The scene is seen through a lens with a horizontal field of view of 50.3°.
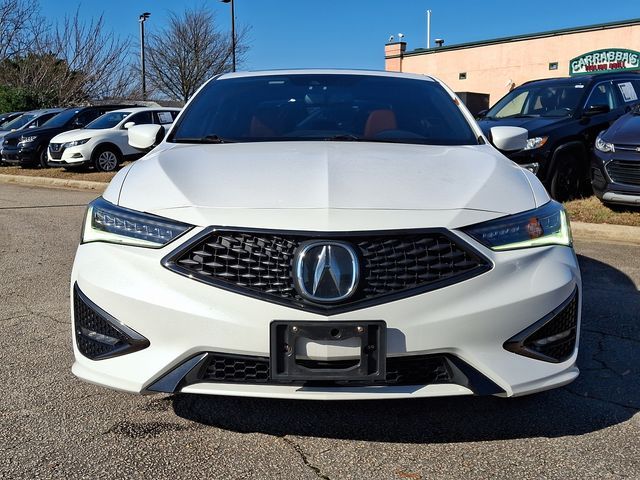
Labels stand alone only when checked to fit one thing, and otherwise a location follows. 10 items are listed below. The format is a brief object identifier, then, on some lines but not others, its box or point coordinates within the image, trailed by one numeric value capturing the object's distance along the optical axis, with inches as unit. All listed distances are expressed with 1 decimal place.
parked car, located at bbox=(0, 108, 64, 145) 758.6
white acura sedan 90.9
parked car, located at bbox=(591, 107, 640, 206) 294.7
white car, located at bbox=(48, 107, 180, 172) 603.2
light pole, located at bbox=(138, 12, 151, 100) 1270.2
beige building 1069.0
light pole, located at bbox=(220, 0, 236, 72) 1038.5
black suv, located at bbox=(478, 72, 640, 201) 325.7
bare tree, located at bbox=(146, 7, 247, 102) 1395.2
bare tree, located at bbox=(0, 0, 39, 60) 1171.3
